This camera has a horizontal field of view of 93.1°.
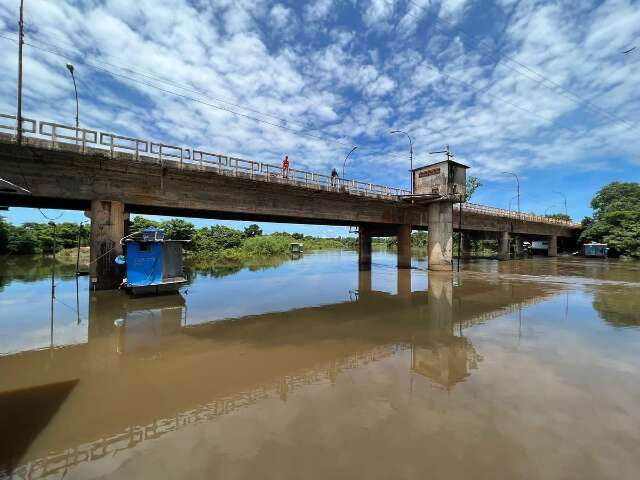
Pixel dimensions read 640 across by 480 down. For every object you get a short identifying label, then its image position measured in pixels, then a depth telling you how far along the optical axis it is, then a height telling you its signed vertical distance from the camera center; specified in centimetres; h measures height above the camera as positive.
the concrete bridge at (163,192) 1596 +361
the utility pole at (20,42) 1519 +1013
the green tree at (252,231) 7819 +337
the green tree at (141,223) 5194 +352
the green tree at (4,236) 4611 +74
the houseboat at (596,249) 5516 -17
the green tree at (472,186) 6594 +1348
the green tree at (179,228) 5574 +274
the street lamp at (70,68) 1721 +990
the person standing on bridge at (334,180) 2606 +558
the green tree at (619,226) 5312 +429
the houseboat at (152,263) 1655 -118
